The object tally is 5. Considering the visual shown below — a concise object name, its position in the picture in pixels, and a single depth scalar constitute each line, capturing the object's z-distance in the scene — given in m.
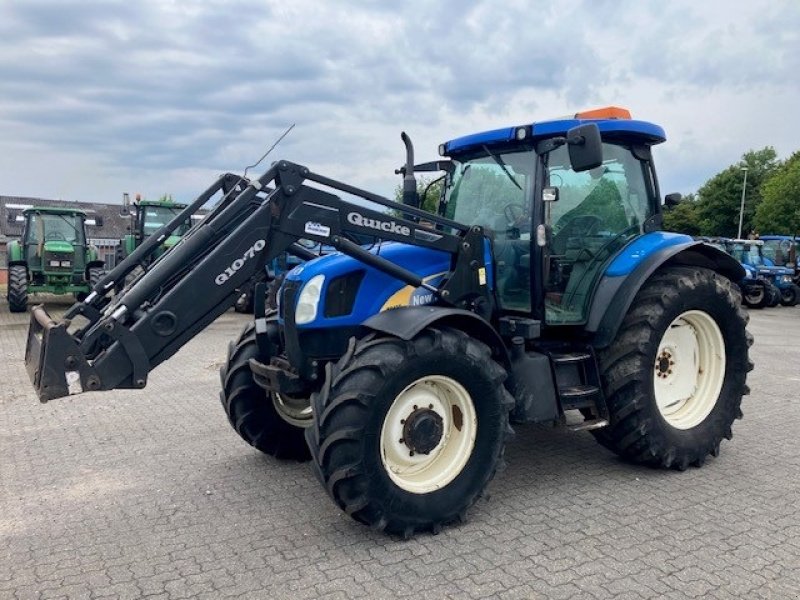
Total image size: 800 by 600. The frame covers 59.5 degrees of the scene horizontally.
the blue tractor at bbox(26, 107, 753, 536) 3.85
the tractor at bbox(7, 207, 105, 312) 15.94
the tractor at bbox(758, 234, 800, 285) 21.04
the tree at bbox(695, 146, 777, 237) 61.66
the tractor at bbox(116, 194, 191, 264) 17.23
